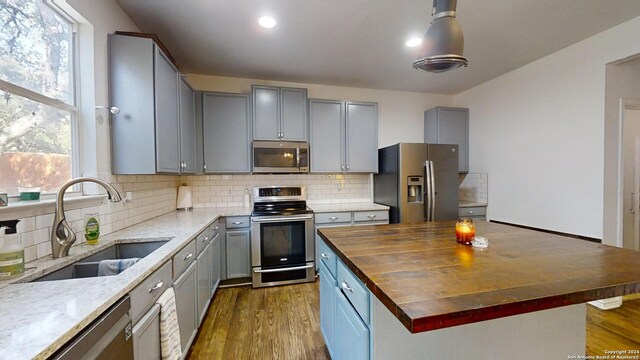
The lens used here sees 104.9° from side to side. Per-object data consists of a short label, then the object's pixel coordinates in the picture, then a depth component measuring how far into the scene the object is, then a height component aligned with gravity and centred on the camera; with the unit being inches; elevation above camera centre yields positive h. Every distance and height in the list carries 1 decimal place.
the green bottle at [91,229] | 59.7 -12.7
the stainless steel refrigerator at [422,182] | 122.3 -3.8
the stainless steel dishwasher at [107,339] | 28.4 -21.2
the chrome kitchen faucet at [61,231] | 50.1 -11.0
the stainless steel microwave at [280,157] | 124.1 +9.7
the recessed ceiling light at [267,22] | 82.4 +52.8
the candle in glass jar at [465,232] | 56.0 -13.2
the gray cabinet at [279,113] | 124.1 +32.1
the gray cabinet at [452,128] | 149.5 +28.4
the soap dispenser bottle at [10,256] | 40.1 -13.0
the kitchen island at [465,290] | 31.4 -16.0
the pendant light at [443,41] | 48.7 +26.8
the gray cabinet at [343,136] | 133.7 +21.8
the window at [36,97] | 47.7 +17.6
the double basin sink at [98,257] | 49.0 -19.1
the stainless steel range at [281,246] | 113.3 -33.3
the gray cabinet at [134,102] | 72.1 +22.1
